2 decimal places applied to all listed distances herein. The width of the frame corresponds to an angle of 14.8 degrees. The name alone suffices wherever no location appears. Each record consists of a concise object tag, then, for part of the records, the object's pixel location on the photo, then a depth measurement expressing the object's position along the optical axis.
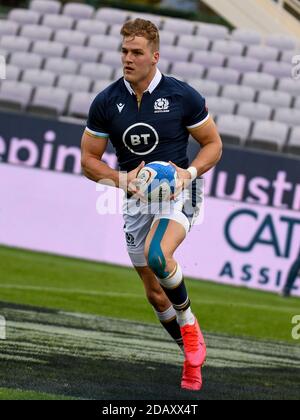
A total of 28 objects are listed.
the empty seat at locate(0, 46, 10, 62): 20.93
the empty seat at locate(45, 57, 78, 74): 20.52
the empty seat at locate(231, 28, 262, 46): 20.56
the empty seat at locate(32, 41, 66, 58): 21.11
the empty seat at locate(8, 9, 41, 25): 22.45
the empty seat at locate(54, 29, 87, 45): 21.41
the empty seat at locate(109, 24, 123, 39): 21.31
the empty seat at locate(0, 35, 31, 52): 21.45
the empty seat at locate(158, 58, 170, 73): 19.77
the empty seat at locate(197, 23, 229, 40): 20.95
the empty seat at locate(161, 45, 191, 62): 20.30
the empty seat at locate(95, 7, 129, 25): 22.06
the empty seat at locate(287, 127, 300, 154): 17.34
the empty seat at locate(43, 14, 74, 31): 22.12
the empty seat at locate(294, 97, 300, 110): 18.67
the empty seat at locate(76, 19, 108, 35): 21.69
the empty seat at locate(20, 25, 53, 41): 21.77
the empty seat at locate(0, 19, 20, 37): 22.08
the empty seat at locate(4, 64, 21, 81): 20.38
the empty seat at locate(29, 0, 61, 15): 22.89
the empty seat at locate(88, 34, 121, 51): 20.95
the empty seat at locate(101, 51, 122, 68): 20.44
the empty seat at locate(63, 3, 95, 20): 22.56
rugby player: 8.32
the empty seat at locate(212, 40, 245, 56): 20.23
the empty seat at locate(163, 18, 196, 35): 21.42
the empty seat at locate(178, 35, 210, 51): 20.67
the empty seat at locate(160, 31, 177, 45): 20.92
